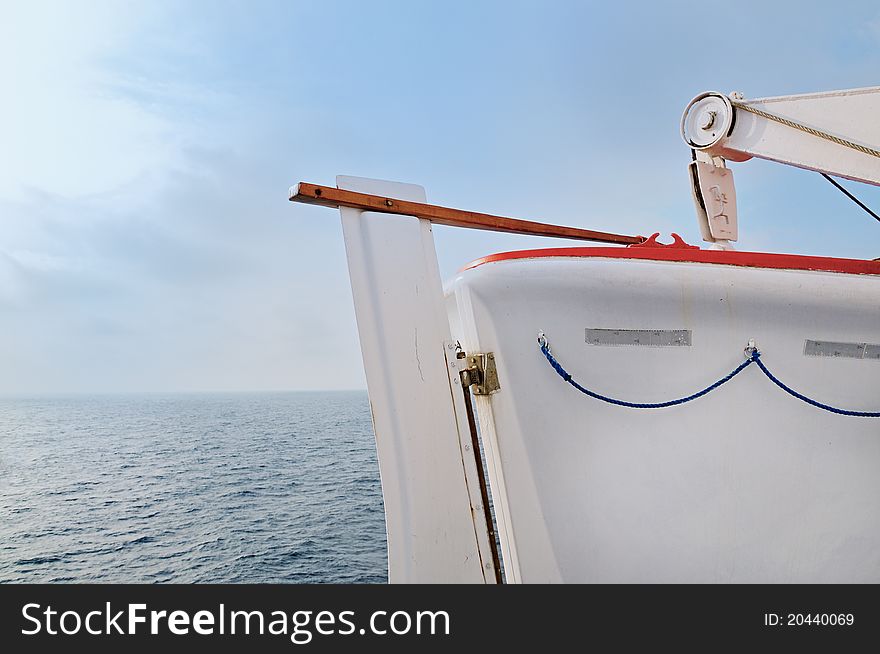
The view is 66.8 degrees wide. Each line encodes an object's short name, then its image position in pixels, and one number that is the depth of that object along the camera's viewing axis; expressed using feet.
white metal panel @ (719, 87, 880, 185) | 10.18
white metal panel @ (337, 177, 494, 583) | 7.81
